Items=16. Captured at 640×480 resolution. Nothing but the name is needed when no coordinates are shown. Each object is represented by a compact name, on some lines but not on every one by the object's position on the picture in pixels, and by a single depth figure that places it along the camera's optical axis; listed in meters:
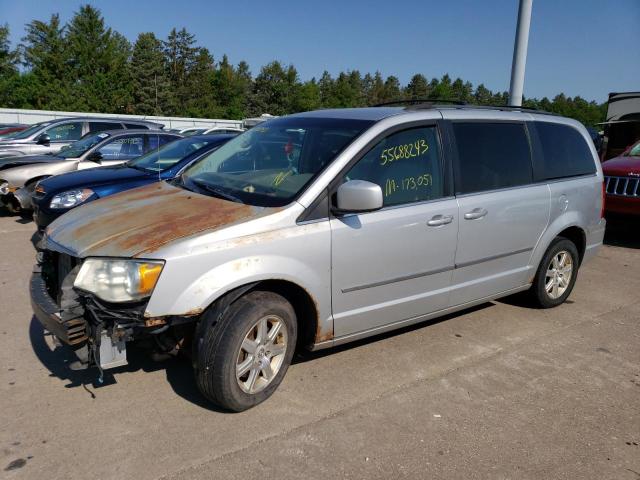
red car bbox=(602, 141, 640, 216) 7.84
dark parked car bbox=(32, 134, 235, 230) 6.14
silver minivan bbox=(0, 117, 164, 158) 11.48
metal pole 9.34
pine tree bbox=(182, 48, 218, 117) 59.88
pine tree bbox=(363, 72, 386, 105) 85.28
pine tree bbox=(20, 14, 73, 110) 46.94
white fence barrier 28.58
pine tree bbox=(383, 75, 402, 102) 86.22
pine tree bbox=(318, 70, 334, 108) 67.13
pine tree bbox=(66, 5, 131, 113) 49.81
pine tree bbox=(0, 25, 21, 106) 45.62
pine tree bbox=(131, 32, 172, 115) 55.59
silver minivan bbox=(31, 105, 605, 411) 2.90
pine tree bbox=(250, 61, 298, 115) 65.75
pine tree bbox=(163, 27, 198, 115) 66.56
